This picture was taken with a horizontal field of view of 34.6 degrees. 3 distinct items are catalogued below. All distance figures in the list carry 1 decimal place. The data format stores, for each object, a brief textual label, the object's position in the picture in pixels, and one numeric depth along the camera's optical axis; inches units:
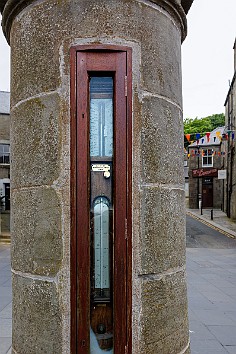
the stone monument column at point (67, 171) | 101.6
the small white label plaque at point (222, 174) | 1083.3
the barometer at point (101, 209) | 102.3
